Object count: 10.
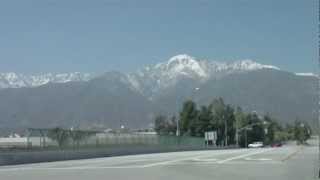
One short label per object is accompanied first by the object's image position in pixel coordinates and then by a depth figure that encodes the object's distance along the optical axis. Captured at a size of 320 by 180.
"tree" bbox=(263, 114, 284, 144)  191.84
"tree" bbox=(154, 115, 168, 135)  169.62
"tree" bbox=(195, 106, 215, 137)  154.50
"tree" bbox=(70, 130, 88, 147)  62.12
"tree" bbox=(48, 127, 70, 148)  58.81
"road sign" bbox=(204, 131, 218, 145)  127.21
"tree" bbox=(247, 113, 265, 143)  180.32
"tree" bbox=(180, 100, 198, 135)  154.38
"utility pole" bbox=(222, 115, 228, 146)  156.88
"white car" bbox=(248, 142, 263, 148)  149.98
